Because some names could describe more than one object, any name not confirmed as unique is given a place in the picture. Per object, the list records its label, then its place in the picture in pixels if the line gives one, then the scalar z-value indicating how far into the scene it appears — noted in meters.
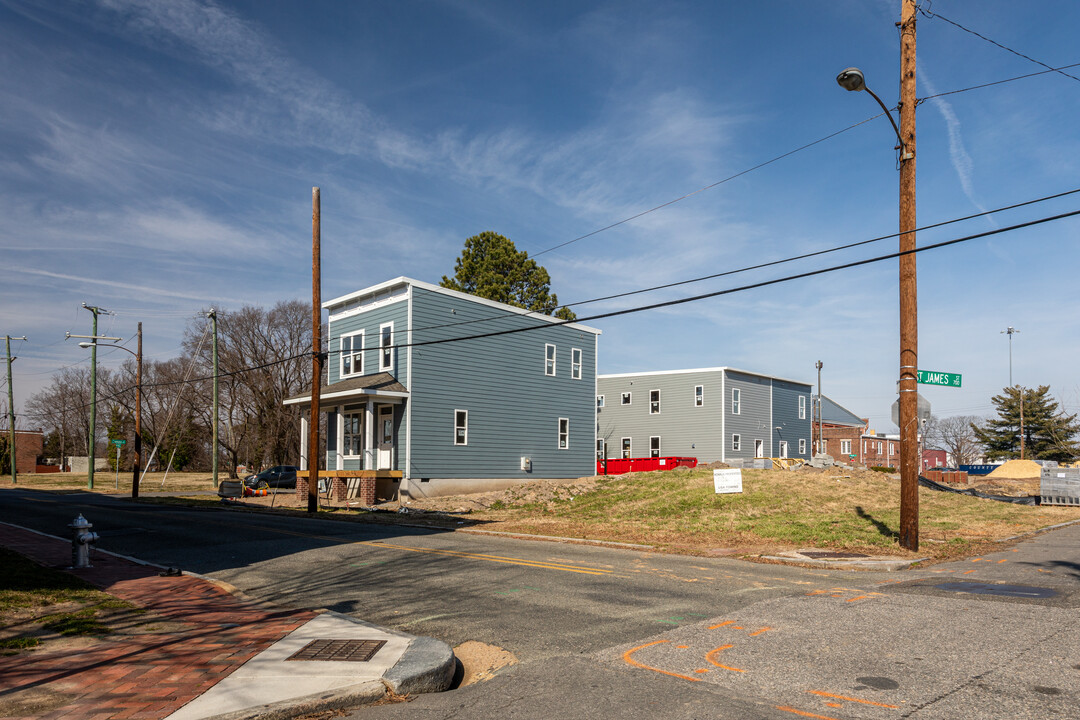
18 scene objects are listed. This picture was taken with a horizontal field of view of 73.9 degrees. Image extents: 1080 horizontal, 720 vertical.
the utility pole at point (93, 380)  46.16
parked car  42.22
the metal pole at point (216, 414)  43.77
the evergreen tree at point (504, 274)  55.06
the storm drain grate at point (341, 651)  6.11
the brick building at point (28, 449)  78.50
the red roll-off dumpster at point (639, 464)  40.09
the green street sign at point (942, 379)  14.66
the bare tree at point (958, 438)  102.60
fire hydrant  11.23
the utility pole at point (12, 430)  52.78
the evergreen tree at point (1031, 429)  71.88
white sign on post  20.00
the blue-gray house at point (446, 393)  29.59
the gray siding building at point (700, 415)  47.84
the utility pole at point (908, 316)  13.74
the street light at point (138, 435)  35.59
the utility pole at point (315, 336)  24.30
